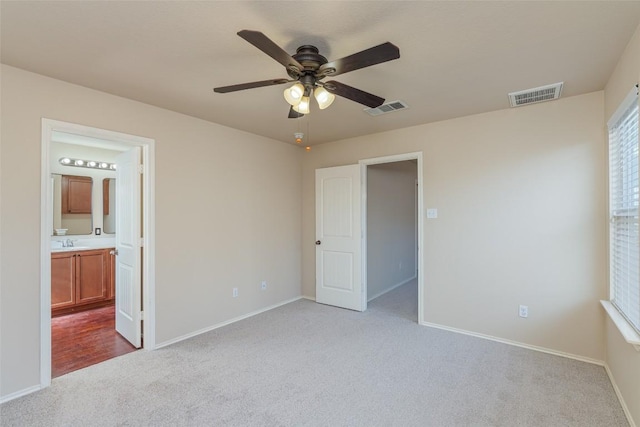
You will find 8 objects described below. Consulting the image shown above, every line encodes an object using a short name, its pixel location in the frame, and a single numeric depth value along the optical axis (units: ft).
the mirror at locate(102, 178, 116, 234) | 16.94
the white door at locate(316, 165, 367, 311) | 14.12
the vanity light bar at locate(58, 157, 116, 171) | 15.53
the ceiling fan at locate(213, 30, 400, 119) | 5.04
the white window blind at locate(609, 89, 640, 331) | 6.76
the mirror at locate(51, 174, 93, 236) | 15.35
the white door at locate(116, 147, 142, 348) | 10.34
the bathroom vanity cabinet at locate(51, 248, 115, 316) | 13.62
